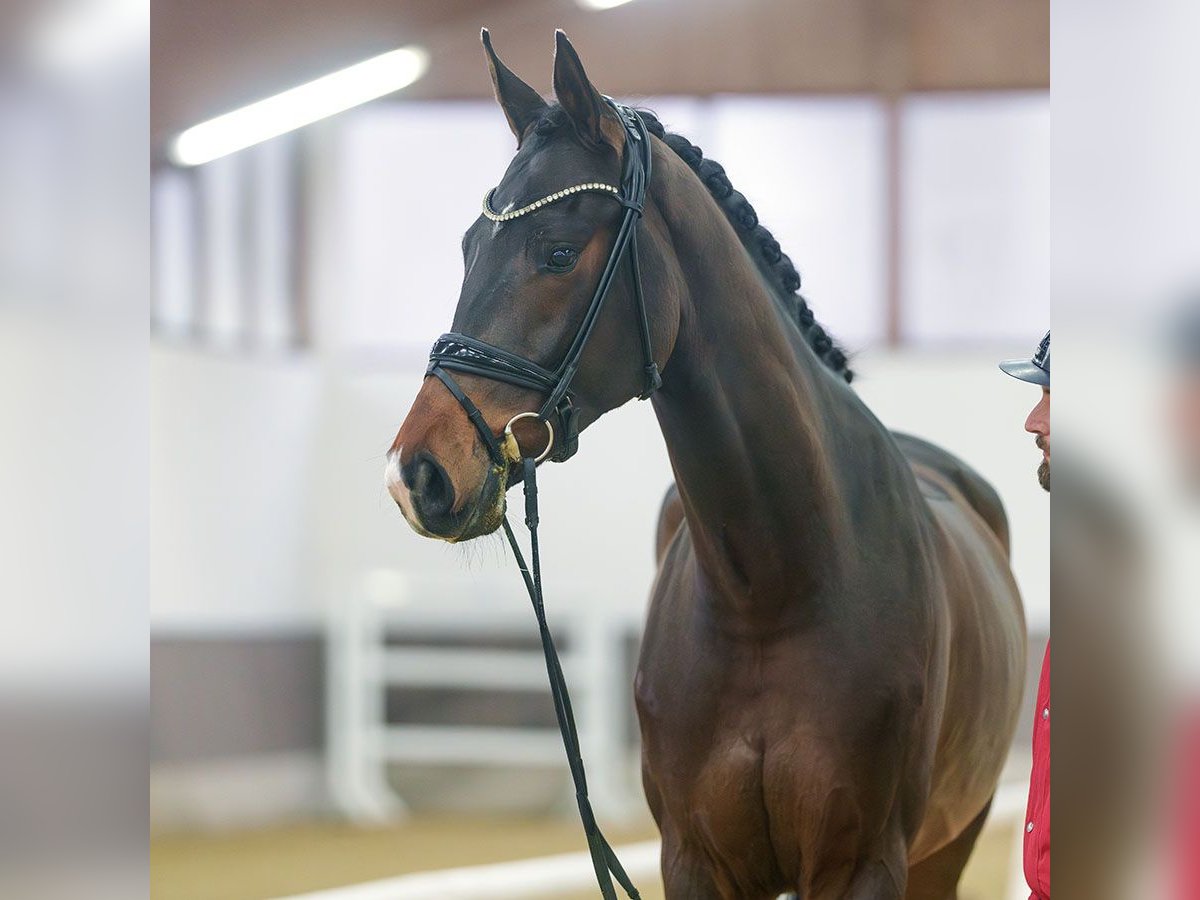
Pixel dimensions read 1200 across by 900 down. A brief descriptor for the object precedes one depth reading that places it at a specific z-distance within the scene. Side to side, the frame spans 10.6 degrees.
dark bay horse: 8.52
